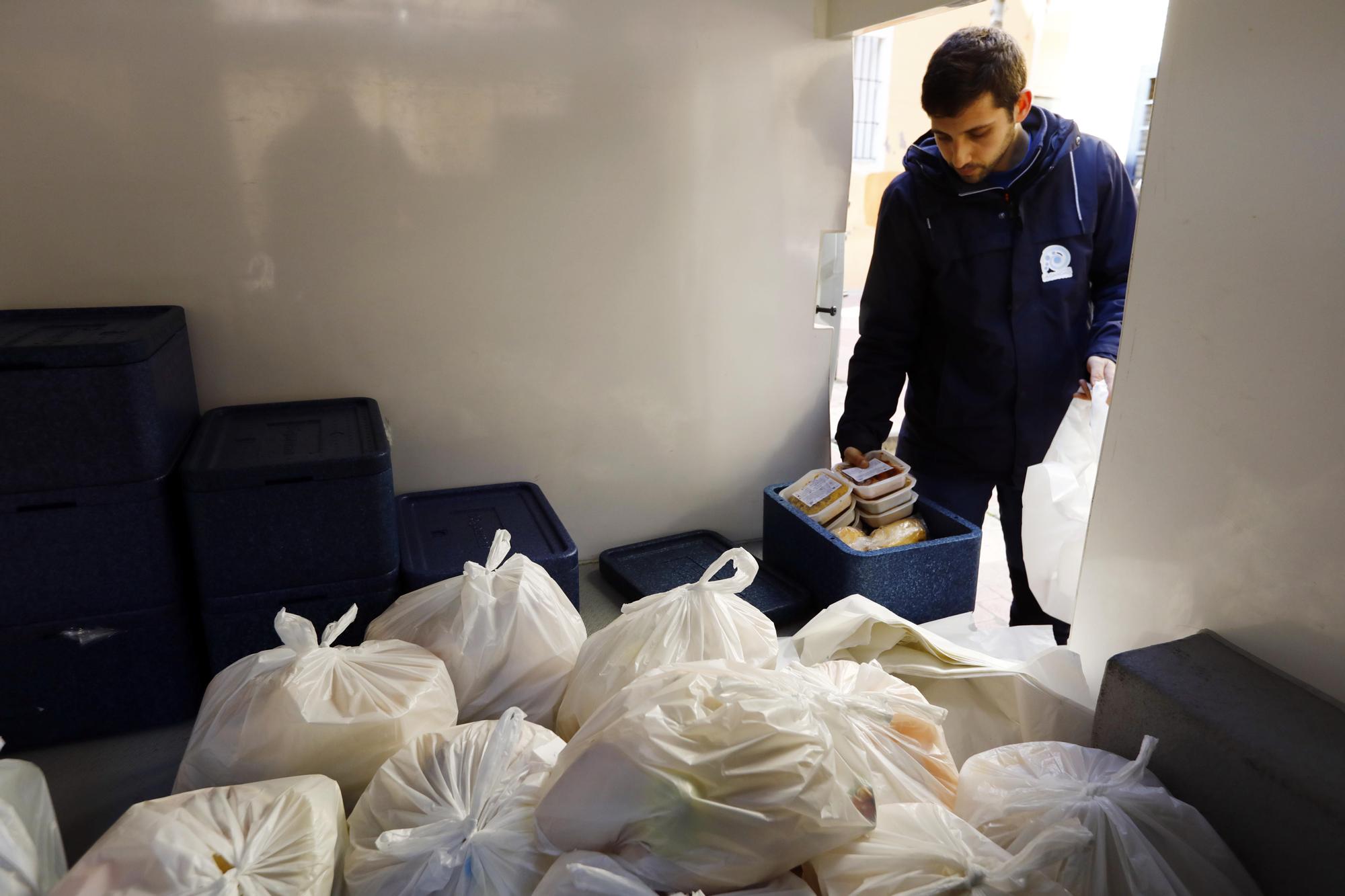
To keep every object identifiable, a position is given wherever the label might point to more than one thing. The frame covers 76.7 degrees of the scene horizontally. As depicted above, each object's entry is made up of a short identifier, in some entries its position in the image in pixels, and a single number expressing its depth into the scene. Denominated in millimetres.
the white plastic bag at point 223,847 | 731
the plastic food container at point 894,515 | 1735
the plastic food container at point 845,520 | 1721
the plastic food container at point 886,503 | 1729
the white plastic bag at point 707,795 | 748
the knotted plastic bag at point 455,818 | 791
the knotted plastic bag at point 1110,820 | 783
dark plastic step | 766
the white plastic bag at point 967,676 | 1104
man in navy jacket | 1721
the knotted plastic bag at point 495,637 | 1211
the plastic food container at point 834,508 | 1726
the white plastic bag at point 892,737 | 913
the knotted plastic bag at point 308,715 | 976
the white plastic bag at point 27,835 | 779
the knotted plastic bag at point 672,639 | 1128
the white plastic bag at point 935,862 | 752
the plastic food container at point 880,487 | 1736
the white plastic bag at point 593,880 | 720
